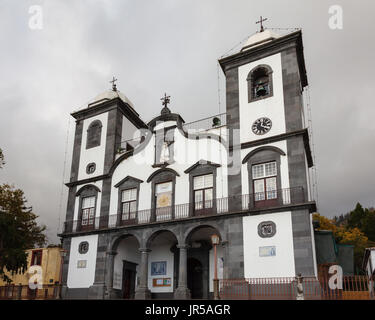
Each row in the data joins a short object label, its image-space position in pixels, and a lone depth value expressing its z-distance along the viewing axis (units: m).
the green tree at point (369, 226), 50.31
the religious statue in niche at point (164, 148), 21.64
